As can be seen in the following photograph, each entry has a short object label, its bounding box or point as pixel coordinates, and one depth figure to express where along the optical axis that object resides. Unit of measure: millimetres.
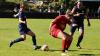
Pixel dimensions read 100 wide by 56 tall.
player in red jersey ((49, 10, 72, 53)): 14969
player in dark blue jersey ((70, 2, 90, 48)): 17453
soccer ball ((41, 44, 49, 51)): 16531
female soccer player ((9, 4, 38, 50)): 16625
